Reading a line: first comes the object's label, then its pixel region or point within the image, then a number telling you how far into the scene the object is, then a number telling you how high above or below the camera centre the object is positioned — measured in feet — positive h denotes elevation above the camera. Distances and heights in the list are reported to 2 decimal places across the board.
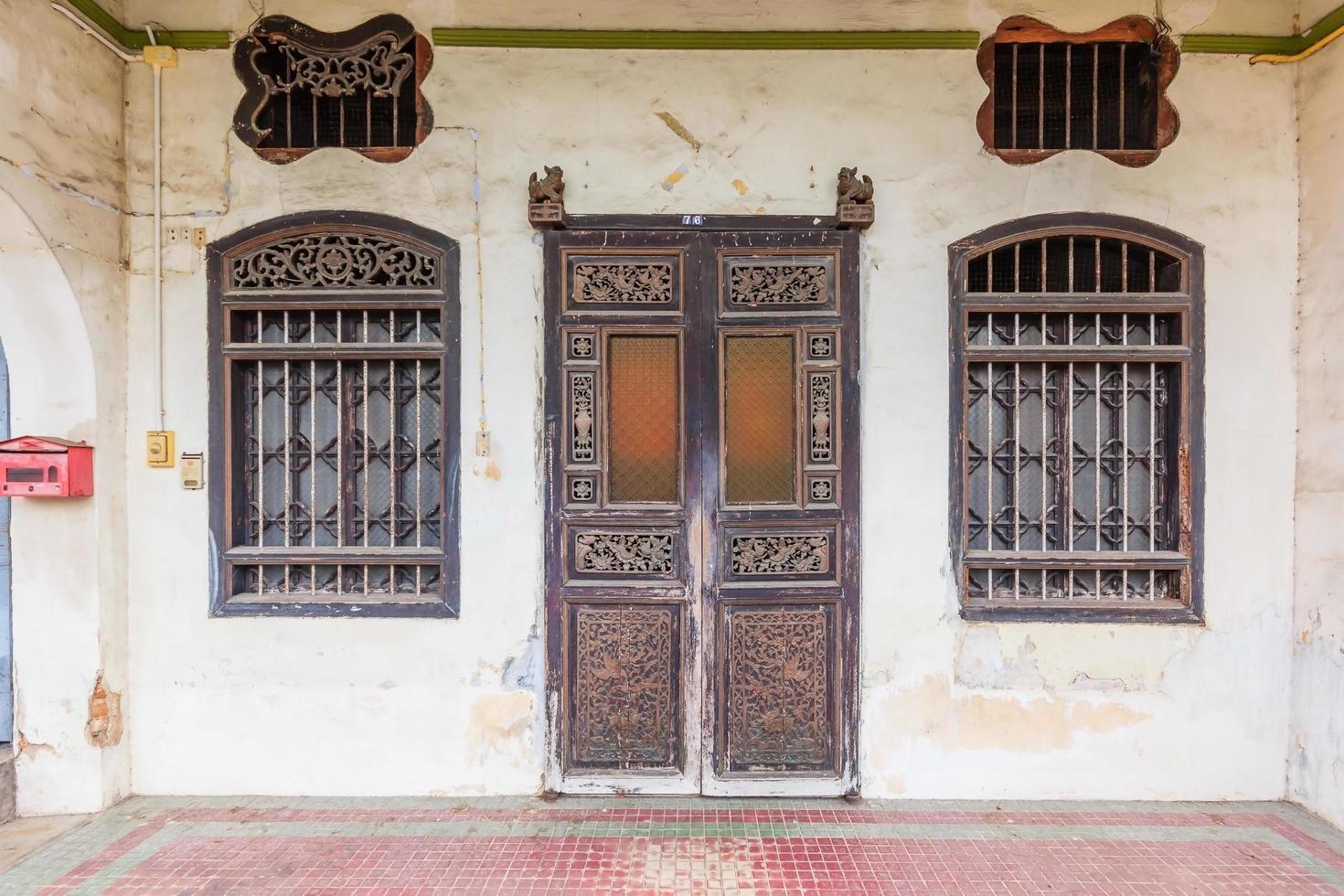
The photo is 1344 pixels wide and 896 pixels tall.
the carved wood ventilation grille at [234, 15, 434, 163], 11.25 +6.22
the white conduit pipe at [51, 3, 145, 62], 10.26 +6.75
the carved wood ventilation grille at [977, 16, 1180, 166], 11.26 +6.22
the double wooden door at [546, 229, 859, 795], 11.10 -1.08
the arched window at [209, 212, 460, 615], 11.21 +0.54
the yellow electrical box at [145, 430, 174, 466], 11.16 +0.01
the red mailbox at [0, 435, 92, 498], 10.23 -0.29
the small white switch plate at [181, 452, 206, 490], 11.27 -0.40
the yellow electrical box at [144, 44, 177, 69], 11.07 +6.64
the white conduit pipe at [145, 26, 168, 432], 11.09 +3.30
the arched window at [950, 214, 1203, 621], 11.10 +0.44
